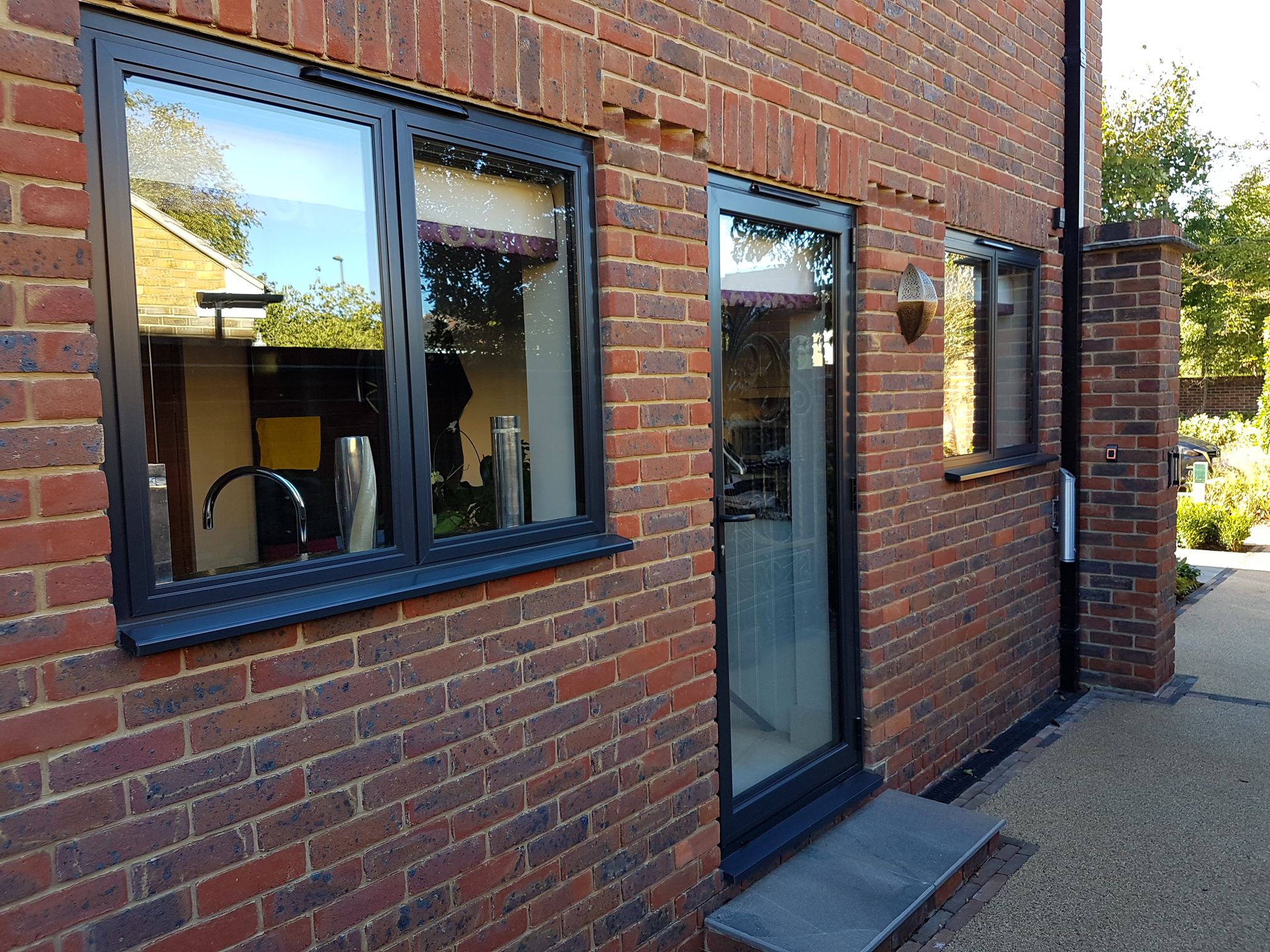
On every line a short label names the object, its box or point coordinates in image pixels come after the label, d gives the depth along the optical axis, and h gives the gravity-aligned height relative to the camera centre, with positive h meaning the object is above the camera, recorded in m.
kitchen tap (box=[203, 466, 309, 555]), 2.08 -0.17
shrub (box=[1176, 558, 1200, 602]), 8.34 -1.74
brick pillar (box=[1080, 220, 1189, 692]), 5.73 -0.35
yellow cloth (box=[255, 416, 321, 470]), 2.17 -0.07
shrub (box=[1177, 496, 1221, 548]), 10.72 -1.60
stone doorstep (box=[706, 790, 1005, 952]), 2.98 -1.70
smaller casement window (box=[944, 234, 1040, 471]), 4.87 +0.23
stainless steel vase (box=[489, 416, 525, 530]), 2.65 -0.18
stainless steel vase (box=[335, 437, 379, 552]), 2.27 -0.20
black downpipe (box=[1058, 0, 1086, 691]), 5.67 +0.62
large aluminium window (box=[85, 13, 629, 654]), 1.89 +0.17
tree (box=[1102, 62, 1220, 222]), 21.06 +5.54
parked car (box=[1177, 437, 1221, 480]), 11.95 -0.91
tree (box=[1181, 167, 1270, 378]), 21.00 +2.52
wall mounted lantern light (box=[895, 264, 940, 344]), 4.04 +0.41
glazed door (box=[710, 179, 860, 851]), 3.47 -0.42
